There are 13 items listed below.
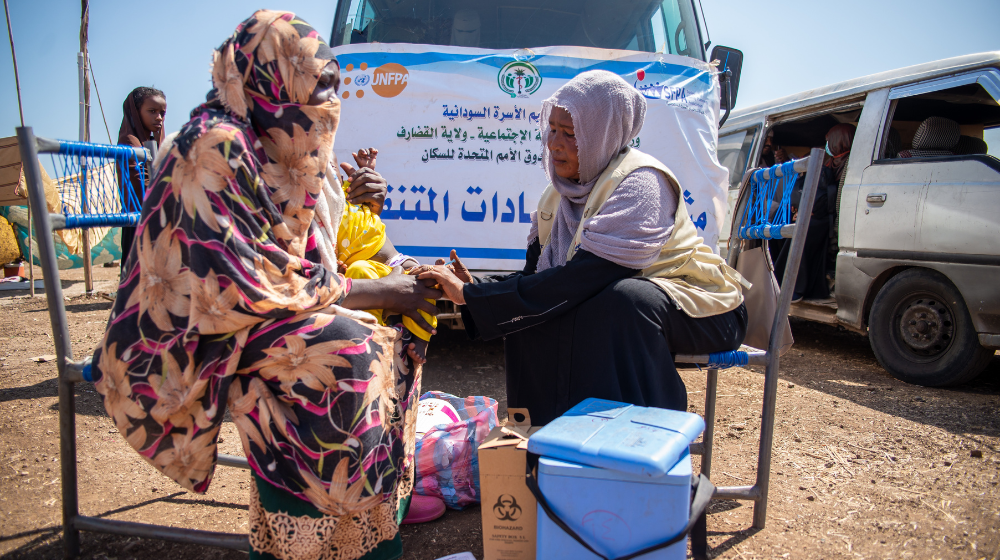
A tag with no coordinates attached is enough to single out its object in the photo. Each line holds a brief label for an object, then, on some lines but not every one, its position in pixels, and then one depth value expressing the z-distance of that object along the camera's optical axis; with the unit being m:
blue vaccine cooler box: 1.23
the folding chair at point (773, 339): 1.91
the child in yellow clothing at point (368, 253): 1.79
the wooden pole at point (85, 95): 6.27
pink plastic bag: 2.05
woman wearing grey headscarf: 1.82
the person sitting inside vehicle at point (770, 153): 5.97
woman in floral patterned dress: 1.29
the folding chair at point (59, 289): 1.58
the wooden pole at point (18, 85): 6.74
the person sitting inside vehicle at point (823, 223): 4.98
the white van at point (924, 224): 3.44
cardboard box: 1.50
